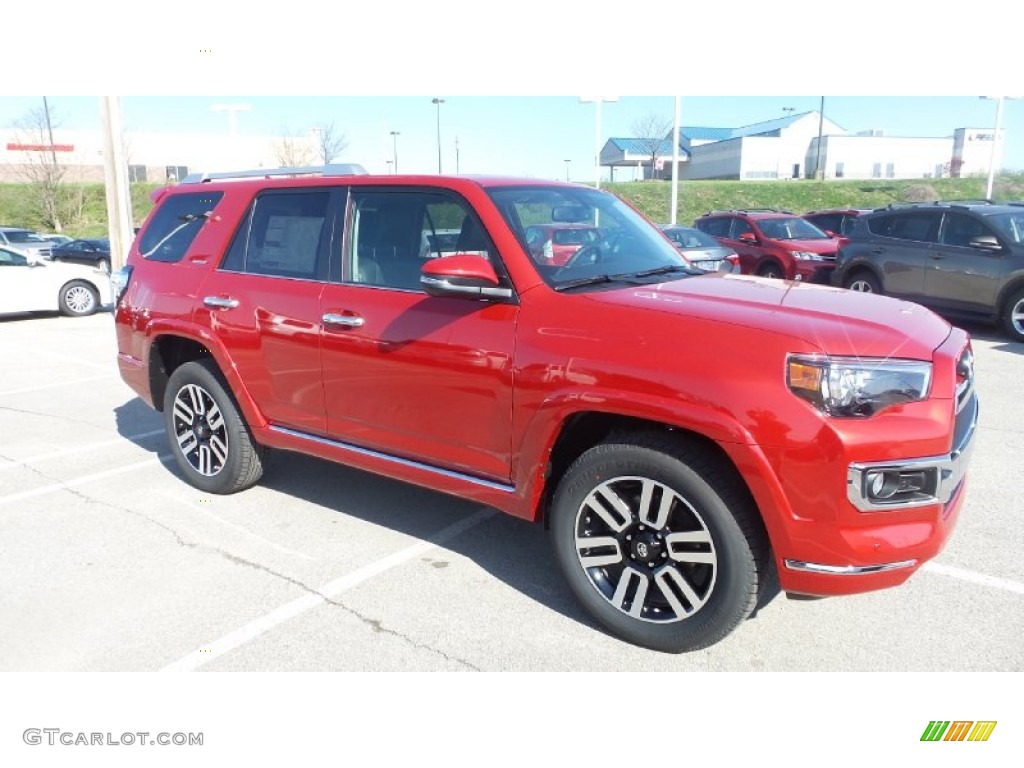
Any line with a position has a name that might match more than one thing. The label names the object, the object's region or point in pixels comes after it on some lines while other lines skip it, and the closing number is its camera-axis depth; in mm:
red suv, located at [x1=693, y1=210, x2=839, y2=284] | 13500
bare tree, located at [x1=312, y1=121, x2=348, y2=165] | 43906
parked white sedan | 13523
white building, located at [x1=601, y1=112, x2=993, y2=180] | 67812
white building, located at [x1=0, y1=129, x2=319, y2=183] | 47750
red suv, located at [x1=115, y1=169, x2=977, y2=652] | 2711
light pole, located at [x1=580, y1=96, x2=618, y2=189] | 22703
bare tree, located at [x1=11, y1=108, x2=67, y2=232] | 42500
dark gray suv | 10172
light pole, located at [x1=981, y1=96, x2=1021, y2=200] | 24494
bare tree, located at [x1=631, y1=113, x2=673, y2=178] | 56747
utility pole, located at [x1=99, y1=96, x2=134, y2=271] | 15375
